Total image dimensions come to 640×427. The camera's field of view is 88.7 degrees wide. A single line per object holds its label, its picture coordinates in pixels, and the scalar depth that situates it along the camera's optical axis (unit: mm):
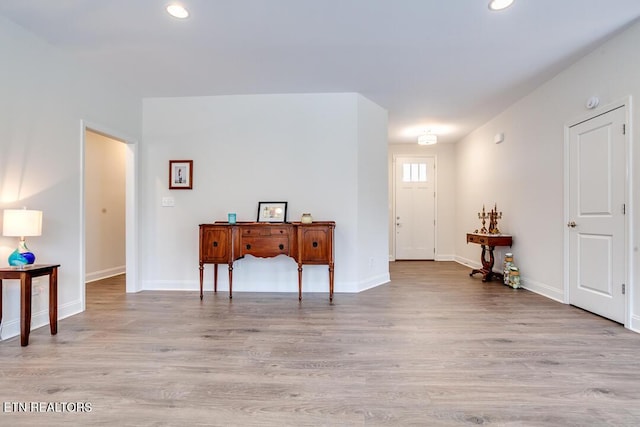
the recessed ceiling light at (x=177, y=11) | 2424
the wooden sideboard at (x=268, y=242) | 3691
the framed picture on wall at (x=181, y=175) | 4270
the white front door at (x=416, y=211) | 7105
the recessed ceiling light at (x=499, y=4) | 2371
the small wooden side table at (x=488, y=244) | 4621
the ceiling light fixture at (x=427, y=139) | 5602
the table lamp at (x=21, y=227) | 2377
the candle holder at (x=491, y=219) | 4980
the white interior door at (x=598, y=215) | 2859
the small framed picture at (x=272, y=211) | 4141
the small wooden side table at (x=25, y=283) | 2332
